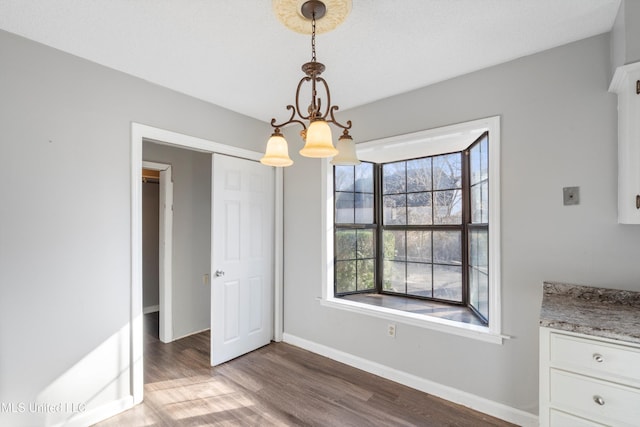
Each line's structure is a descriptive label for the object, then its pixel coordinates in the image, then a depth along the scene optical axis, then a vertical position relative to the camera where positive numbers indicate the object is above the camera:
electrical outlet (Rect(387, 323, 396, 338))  2.63 -1.00
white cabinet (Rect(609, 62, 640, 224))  1.54 +0.40
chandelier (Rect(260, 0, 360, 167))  1.34 +0.37
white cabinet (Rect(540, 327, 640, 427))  1.27 -0.73
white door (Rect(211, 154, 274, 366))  2.93 -0.43
